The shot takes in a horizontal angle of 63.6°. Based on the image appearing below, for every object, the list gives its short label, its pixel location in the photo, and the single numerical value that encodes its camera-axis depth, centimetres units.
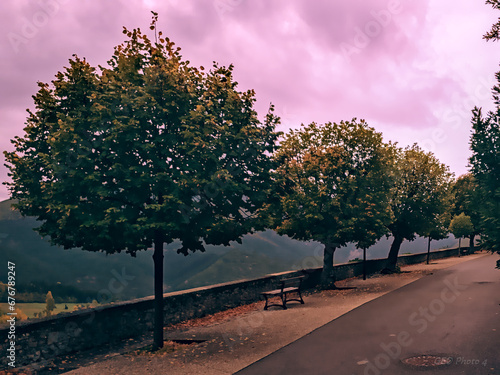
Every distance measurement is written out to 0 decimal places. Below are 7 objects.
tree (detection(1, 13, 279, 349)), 993
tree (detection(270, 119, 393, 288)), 2056
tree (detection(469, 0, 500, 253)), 1039
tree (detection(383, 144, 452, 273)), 2930
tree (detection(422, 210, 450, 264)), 2991
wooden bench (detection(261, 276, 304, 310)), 1525
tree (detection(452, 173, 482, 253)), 4980
